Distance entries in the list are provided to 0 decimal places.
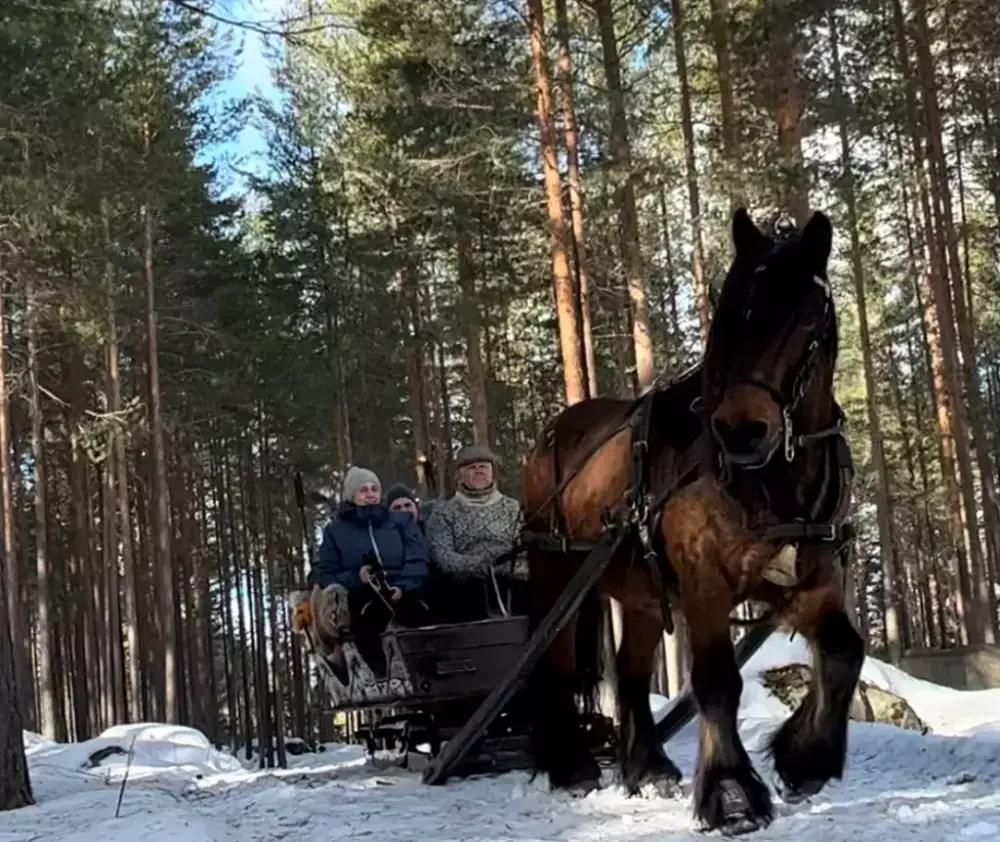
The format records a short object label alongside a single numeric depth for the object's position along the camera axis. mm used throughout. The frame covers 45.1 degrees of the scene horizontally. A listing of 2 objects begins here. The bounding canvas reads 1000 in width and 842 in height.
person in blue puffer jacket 6910
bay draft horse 3906
